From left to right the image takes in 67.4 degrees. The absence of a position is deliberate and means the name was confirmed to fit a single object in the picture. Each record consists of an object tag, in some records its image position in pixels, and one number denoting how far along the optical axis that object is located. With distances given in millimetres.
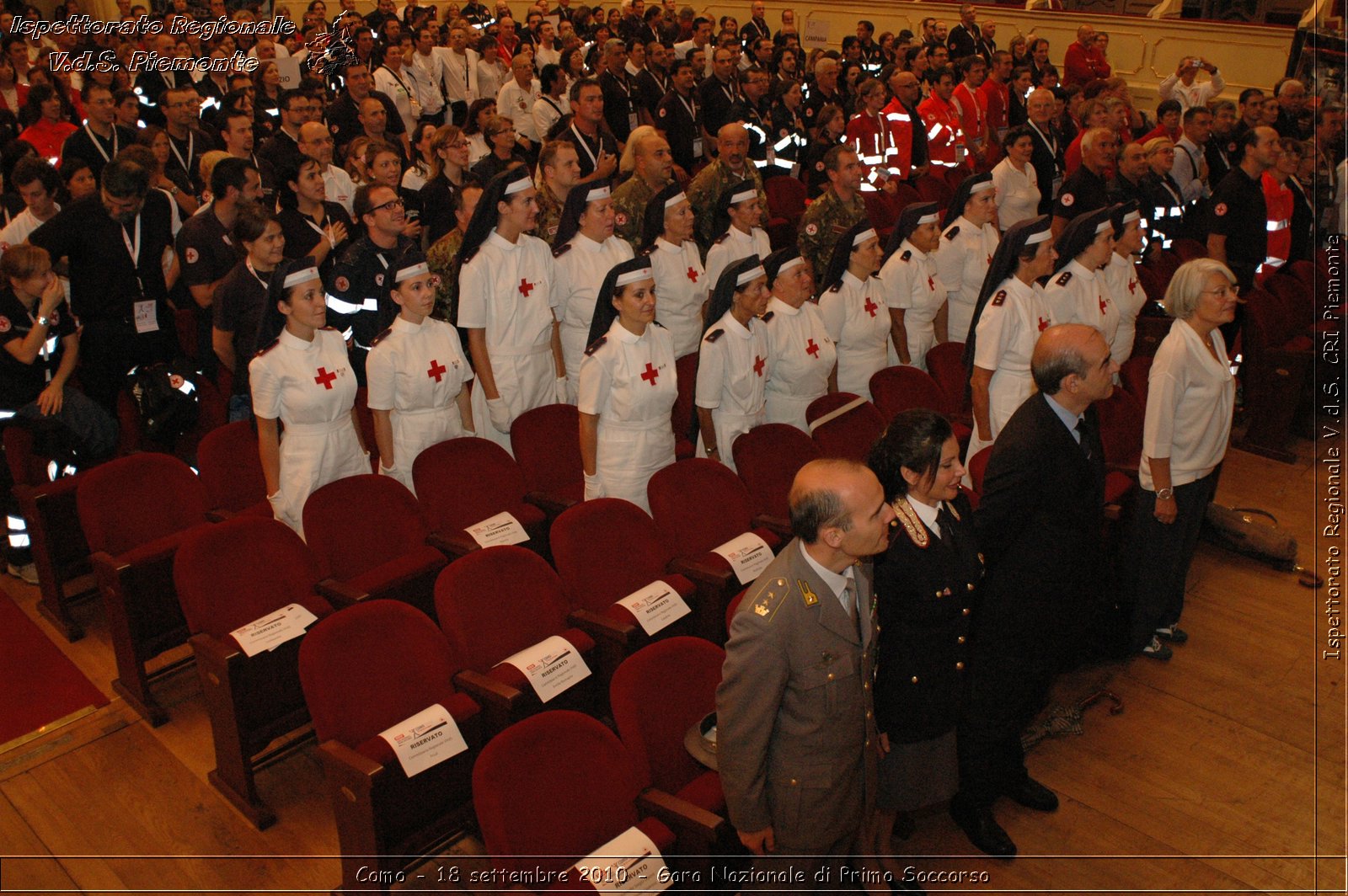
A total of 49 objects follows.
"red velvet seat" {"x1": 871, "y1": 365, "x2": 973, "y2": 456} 5312
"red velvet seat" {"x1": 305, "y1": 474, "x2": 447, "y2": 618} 3867
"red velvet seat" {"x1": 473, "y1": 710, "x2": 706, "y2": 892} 2602
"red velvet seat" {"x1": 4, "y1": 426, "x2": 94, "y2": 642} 4406
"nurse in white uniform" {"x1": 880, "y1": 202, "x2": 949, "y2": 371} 5805
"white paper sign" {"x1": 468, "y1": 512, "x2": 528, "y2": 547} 4031
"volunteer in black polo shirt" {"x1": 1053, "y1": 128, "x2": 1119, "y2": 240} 7262
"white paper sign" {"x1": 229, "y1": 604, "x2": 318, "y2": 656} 3387
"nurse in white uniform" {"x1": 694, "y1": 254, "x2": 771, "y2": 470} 4578
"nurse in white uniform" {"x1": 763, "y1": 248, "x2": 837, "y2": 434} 4891
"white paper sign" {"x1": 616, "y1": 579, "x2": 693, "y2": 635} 3557
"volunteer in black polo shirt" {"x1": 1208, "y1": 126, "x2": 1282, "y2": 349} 7219
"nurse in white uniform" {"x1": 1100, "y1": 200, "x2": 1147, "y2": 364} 5750
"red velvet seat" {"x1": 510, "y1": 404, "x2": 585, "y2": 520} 4727
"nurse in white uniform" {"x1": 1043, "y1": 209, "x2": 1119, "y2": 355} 5277
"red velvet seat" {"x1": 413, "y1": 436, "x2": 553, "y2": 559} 4289
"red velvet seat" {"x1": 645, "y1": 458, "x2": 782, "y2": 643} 4145
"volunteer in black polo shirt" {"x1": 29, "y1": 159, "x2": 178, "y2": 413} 5090
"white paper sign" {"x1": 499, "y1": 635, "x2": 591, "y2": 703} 3244
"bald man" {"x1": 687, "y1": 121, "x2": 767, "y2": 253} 6711
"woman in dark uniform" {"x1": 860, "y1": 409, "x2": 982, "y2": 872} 2904
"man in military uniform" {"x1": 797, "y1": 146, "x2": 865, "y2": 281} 6266
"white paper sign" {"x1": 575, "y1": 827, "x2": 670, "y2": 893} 2520
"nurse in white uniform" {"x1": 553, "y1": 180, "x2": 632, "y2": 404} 5352
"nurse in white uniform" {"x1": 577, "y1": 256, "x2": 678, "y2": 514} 4324
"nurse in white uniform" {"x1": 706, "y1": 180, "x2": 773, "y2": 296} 6020
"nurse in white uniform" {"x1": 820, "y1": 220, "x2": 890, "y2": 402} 5359
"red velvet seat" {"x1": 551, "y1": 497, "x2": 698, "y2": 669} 3758
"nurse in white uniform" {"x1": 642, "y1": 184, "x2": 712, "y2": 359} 5547
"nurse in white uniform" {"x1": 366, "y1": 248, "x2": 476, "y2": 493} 4344
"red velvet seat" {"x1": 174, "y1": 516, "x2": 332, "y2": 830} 3404
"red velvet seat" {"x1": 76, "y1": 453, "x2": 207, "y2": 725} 3885
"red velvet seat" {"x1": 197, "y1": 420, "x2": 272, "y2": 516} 4496
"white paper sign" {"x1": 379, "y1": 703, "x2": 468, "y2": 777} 2951
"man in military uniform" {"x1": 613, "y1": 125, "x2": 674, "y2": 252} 6352
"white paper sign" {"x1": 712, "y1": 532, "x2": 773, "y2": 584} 3844
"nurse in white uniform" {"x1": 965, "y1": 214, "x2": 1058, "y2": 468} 4797
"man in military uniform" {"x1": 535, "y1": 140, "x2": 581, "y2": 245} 5719
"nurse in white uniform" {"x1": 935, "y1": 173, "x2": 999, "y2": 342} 6180
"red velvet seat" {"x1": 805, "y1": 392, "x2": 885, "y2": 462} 4895
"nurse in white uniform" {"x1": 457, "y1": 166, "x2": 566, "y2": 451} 4973
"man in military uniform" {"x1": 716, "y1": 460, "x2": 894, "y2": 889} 2480
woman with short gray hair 4141
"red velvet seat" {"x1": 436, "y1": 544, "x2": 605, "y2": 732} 3357
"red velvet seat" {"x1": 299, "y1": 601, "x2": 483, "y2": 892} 2932
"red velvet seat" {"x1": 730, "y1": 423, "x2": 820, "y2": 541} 4520
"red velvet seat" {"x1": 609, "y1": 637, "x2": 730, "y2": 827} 2920
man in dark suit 3277
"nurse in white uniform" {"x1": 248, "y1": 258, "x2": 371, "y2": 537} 4035
